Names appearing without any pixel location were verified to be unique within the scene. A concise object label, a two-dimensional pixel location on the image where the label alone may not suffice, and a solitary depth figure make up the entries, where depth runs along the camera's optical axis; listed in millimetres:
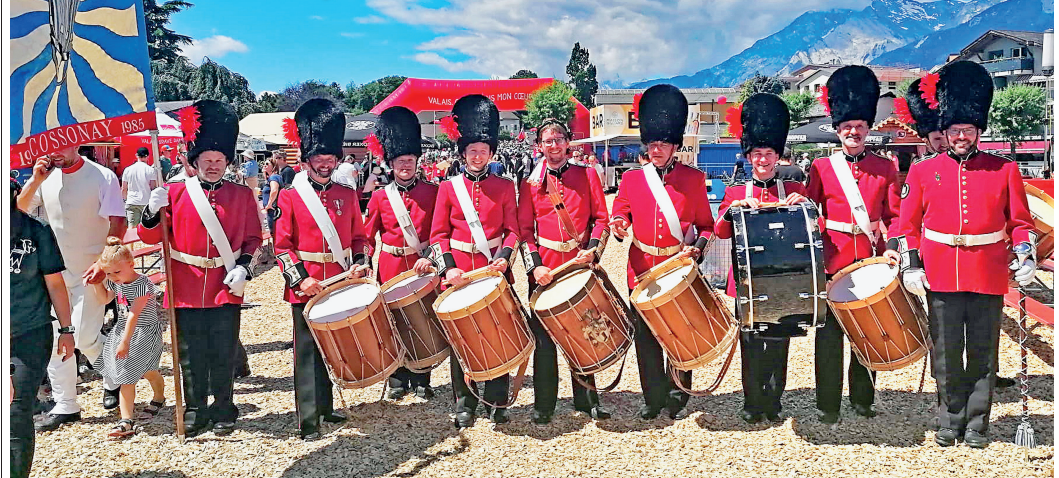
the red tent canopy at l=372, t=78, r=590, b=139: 35750
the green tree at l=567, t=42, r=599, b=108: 95750
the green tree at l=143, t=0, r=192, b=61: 44884
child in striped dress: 4711
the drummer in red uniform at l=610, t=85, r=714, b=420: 4652
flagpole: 4395
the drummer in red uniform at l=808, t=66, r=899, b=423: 4465
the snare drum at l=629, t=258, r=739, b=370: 4191
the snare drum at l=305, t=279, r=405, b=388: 4230
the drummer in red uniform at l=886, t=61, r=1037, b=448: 4117
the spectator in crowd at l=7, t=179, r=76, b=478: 3484
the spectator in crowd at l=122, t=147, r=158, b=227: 4535
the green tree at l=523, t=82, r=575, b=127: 51156
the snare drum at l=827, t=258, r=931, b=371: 4148
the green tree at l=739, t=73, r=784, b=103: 55197
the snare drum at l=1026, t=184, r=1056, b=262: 4753
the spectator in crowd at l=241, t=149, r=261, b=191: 15352
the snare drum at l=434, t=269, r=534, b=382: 4246
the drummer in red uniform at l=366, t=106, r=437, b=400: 4996
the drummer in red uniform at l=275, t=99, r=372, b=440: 4586
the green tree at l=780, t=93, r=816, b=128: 45031
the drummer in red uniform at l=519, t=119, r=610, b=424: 4770
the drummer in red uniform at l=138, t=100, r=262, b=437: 4523
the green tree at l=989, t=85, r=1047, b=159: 35234
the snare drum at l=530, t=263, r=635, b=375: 4320
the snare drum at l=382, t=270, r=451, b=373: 4645
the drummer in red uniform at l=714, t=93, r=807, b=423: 4500
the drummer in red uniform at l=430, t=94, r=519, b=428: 4773
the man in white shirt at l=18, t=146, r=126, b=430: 5027
